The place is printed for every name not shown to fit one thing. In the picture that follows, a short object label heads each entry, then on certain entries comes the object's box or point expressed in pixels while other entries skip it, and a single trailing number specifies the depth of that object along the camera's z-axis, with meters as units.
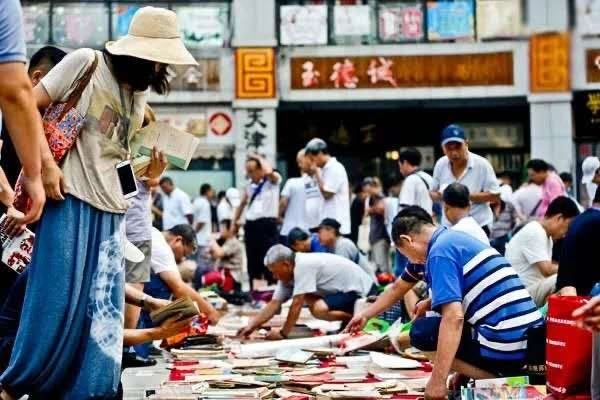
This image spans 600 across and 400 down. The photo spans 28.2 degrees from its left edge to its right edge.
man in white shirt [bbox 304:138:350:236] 12.10
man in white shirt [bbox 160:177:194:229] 15.73
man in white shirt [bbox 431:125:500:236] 9.29
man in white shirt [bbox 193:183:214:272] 16.31
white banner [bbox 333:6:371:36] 24.28
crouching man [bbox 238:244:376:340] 9.09
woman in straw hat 4.73
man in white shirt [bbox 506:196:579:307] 8.35
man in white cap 10.63
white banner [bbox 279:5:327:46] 24.11
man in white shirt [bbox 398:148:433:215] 10.57
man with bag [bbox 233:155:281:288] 13.36
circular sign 24.08
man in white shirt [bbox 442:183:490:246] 8.38
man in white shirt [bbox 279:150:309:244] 13.22
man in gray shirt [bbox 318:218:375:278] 11.23
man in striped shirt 5.68
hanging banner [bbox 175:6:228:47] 24.34
